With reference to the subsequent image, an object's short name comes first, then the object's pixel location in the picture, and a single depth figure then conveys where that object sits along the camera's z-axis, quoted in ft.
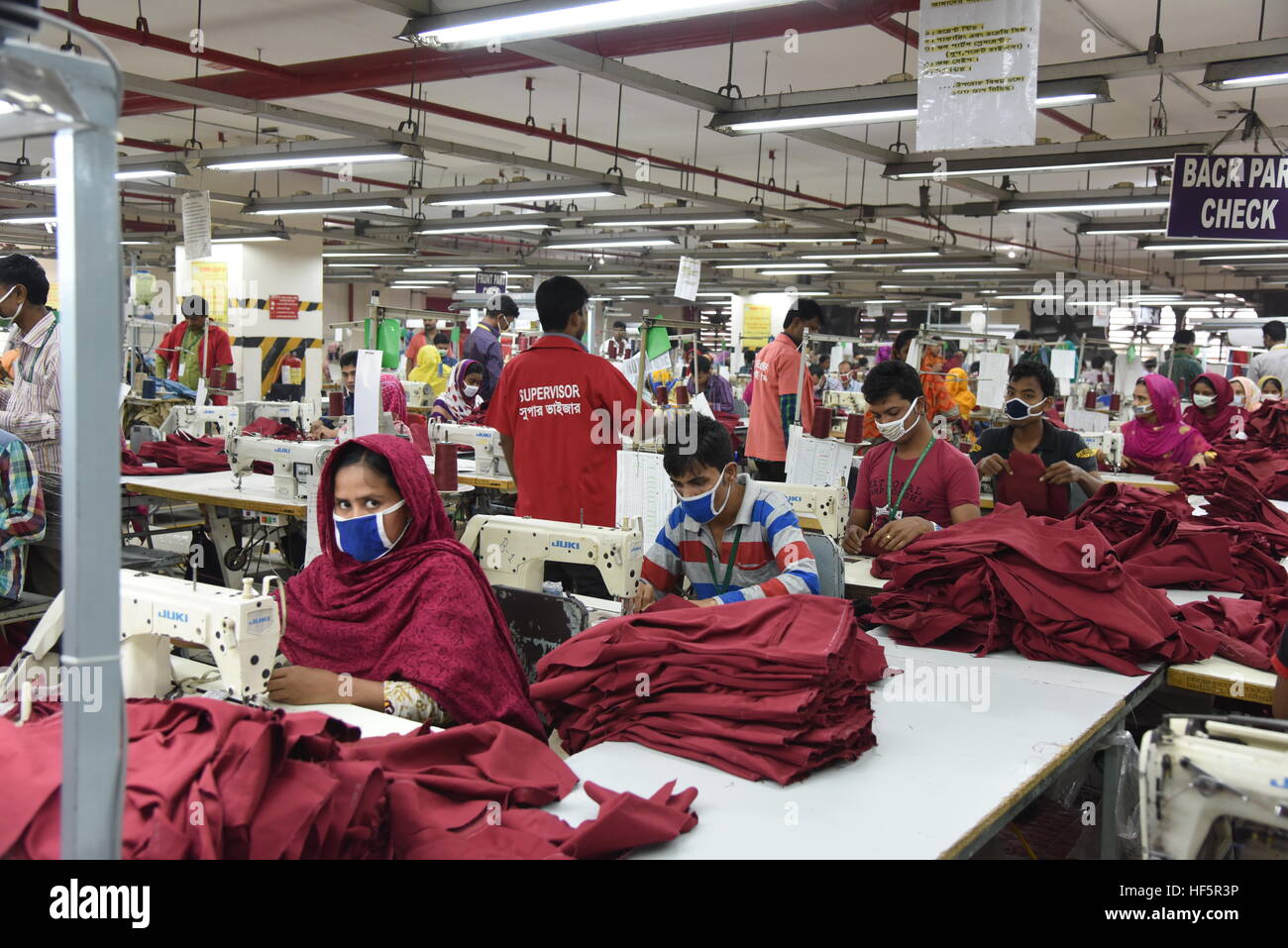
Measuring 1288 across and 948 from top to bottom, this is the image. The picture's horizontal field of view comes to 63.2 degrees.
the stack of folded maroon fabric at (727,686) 5.90
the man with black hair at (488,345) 24.21
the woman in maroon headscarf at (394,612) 6.79
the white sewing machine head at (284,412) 20.76
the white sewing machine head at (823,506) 11.58
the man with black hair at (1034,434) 13.82
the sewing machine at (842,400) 36.01
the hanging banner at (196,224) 28.63
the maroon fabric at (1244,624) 8.76
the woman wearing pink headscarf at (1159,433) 21.03
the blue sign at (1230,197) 21.18
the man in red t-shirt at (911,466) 11.78
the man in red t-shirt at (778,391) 21.91
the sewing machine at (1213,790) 3.92
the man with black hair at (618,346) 38.34
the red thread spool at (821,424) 15.11
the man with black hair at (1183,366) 31.55
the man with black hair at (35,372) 13.01
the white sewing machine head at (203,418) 19.51
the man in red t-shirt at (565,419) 12.01
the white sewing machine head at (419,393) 36.70
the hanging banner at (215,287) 43.91
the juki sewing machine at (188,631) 6.03
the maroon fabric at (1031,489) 13.60
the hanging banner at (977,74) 13.73
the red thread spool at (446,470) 11.44
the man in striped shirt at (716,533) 8.66
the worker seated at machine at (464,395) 24.03
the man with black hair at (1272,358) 28.19
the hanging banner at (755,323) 73.00
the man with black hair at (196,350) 27.84
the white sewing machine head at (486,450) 18.80
